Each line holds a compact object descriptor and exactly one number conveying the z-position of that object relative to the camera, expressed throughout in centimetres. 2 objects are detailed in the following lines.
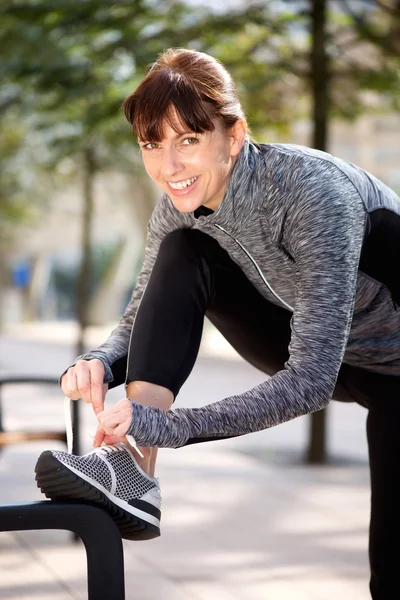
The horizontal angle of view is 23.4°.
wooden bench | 416
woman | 182
